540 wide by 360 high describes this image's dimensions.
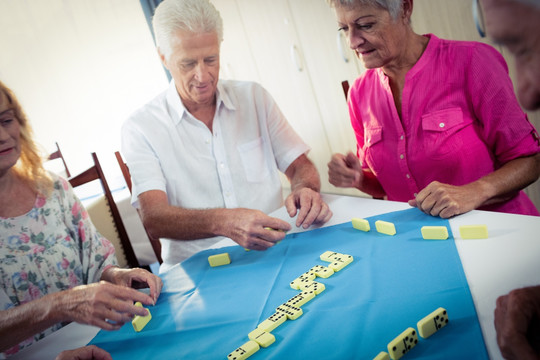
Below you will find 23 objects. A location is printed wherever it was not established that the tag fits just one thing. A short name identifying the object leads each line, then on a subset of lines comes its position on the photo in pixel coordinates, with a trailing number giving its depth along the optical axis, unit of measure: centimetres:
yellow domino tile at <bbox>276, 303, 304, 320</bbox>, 102
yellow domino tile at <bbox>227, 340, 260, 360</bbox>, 94
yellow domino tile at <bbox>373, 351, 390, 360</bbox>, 79
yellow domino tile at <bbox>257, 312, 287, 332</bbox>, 100
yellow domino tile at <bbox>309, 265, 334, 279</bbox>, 117
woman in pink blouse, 142
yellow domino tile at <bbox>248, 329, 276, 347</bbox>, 96
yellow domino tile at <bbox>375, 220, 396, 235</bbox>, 129
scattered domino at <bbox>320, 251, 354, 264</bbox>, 122
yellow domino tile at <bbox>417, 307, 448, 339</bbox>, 82
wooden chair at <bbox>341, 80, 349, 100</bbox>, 208
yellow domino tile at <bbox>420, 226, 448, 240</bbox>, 117
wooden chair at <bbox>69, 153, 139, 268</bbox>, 210
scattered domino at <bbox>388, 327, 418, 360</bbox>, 79
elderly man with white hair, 177
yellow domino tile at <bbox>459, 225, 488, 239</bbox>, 113
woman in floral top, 155
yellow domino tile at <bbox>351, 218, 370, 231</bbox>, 137
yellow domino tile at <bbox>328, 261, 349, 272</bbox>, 119
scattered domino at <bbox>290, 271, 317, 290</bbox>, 115
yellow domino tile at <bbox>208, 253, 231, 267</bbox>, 146
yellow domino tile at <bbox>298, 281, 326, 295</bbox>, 110
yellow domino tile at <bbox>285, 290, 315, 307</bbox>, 106
